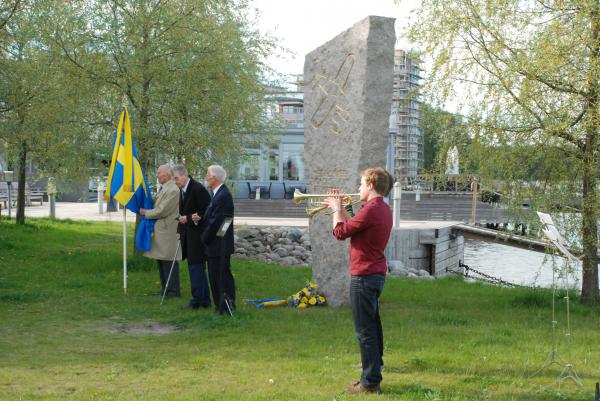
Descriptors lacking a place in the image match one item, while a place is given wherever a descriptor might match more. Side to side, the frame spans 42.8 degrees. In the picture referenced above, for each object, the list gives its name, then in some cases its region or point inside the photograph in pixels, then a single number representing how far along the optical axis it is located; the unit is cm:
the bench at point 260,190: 3944
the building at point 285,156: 1811
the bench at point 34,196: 3684
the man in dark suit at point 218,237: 932
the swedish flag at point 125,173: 1179
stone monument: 997
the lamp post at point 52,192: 2038
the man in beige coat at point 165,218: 1083
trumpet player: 592
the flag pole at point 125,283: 1150
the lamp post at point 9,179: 2536
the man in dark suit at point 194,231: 1002
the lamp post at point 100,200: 3031
